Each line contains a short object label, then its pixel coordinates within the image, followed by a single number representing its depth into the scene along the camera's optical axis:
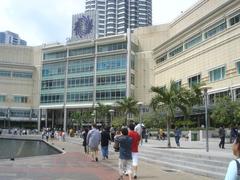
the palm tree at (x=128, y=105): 42.50
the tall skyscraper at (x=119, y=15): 103.33
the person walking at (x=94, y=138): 14.61
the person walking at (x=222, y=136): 19.65
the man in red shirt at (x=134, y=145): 9.90
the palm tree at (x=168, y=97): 20.79
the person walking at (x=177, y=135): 22.55
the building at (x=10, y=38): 119.77
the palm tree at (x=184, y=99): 21.43
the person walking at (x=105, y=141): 15.32
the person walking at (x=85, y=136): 19.46
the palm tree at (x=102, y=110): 52.49
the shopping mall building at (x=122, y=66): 38.74
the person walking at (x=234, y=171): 3.25
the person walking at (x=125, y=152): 9.25
